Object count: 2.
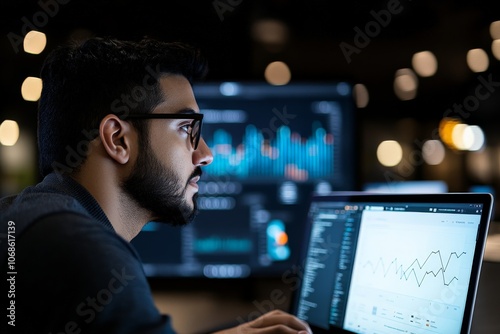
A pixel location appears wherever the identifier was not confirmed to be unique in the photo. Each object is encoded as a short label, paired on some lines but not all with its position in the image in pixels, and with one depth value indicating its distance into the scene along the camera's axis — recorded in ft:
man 3.04
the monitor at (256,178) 6.84
